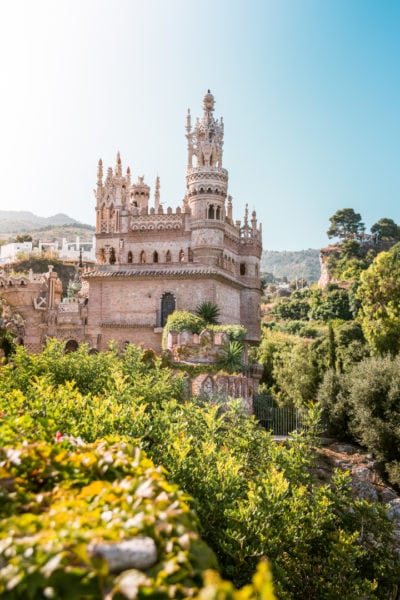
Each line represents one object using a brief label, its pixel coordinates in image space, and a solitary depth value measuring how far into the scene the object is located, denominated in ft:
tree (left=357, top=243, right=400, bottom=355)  121.08
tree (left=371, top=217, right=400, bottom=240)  312.29
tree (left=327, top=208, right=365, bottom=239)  328.29
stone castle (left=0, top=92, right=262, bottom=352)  111.55
